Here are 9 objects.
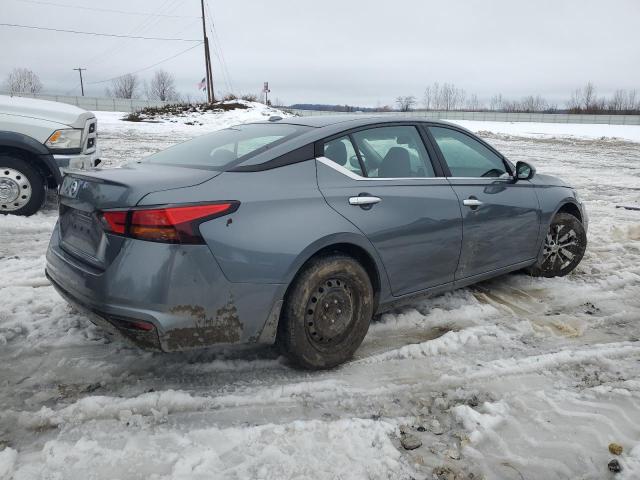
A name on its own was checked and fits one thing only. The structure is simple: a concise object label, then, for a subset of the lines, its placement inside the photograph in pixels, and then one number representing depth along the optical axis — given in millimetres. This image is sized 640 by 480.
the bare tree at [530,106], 83125
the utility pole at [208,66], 36156
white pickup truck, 6227
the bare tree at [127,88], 82125
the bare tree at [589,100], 77012
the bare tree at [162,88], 83125
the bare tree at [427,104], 90500
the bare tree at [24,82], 70938
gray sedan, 2533
